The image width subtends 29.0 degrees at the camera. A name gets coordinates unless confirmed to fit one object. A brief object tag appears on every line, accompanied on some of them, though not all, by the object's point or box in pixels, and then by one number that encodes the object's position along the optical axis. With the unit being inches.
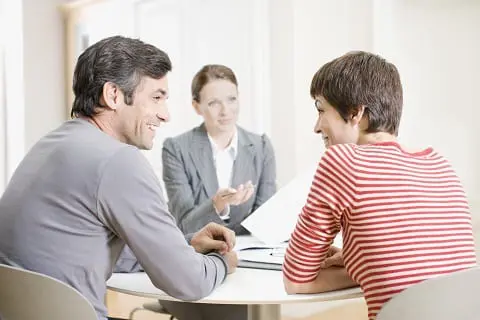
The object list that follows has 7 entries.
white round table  69.0
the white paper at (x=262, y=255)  82.1
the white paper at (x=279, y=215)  92.3
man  68.2
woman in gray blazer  110.5
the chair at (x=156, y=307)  103.2
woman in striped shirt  64.4
